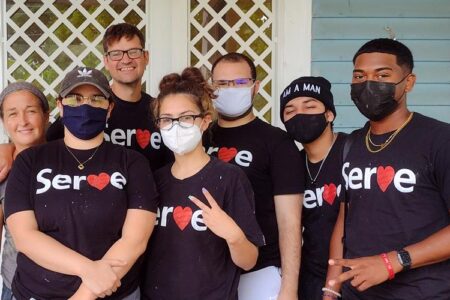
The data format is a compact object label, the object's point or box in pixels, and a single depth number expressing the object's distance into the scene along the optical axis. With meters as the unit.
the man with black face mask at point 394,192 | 2.09
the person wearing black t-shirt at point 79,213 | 2.14
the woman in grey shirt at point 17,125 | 2.59
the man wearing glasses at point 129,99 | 2.97
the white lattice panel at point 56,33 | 4.32
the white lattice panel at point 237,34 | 4.36
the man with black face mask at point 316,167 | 2.68
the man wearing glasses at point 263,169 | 2.63
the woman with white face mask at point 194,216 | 2.29
